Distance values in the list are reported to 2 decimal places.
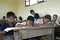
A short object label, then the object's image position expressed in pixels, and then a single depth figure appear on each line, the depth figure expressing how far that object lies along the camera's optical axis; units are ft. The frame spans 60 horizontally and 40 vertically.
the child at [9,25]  7.47
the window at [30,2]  23.36
